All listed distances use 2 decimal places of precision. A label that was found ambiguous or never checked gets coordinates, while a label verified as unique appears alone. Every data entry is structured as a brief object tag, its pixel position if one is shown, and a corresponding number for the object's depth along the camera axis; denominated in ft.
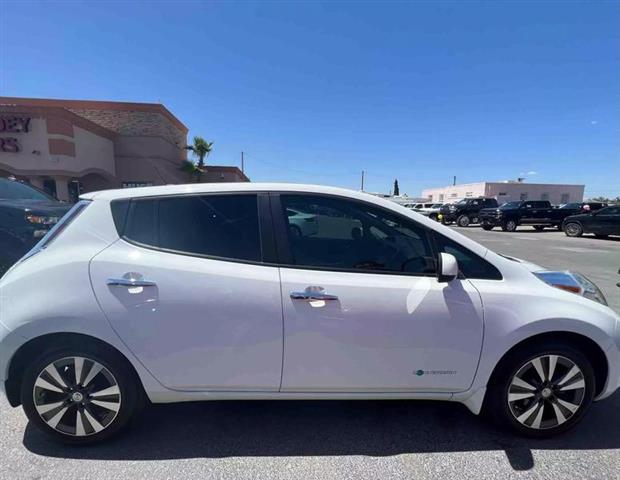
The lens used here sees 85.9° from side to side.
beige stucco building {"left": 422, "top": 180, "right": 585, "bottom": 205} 161.48
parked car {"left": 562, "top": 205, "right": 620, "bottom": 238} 49.63
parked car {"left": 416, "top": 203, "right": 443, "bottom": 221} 91.48
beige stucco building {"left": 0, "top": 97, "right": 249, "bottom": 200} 55.72
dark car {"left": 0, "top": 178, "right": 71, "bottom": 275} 16.47
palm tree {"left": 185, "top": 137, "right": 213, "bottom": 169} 101.40
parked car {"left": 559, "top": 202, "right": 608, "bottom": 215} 67.61
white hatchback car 6.75
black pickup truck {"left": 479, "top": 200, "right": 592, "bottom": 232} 66.64
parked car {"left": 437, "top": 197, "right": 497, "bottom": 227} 80.48
